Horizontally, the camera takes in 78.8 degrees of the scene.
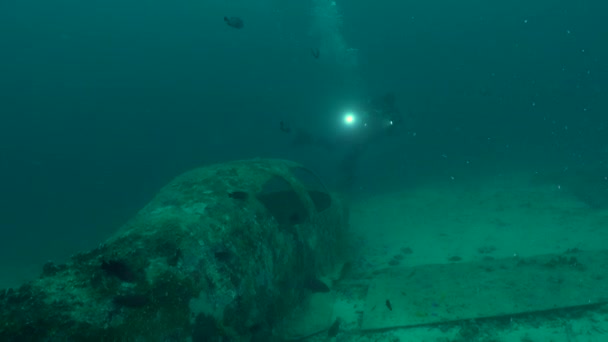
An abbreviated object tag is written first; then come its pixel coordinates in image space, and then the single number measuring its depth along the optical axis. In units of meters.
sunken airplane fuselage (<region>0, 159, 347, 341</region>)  3.37
